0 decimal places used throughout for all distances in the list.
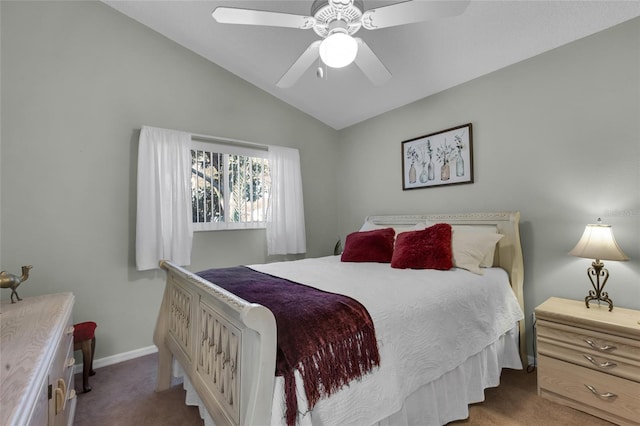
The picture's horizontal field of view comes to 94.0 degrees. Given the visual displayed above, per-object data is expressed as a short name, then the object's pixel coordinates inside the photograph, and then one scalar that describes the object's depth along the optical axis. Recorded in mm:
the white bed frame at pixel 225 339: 1004
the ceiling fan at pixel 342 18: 1448
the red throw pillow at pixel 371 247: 2719
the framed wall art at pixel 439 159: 2842
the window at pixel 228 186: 3188
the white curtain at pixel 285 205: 3592
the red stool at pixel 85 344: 2170
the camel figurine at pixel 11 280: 1779
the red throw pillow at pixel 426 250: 2275
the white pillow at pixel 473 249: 2258
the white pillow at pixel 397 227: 2906
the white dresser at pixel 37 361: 769
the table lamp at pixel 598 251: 1834
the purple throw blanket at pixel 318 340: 1100
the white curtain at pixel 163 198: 2717
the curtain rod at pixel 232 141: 3109
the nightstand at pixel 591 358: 1644
